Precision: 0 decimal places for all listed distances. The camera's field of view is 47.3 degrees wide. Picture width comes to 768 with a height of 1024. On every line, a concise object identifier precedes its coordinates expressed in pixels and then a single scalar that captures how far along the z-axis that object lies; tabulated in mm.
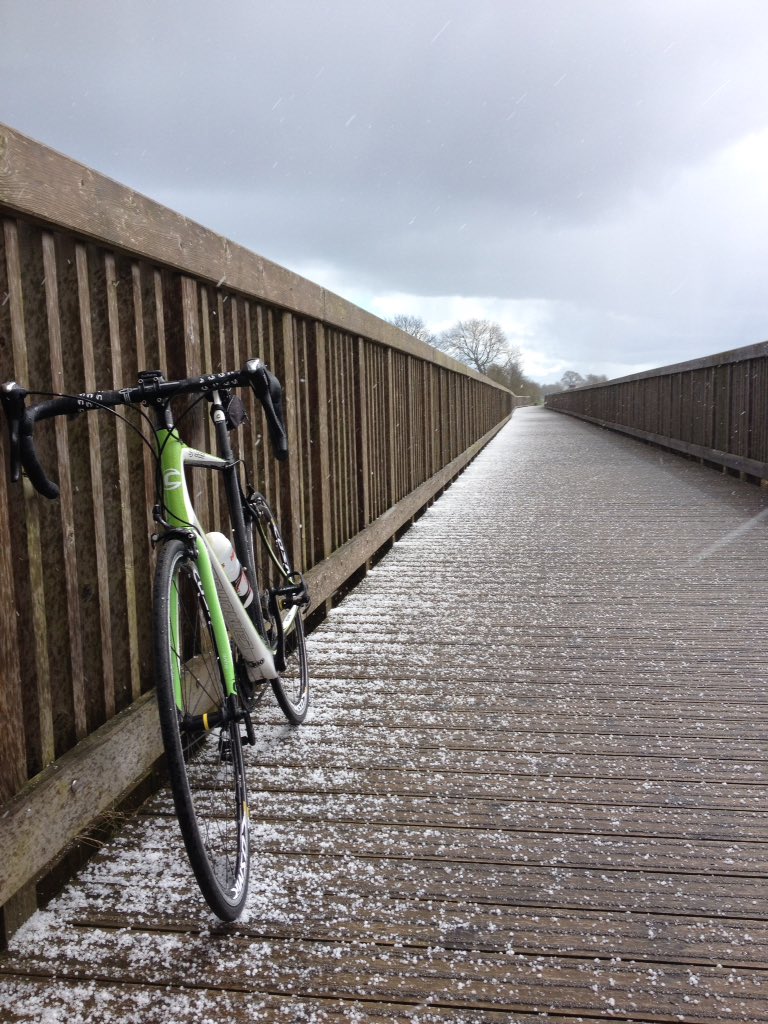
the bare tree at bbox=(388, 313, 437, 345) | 85125
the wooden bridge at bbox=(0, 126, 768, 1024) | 1608
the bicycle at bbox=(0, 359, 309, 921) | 1640
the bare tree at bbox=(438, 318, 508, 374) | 91438
